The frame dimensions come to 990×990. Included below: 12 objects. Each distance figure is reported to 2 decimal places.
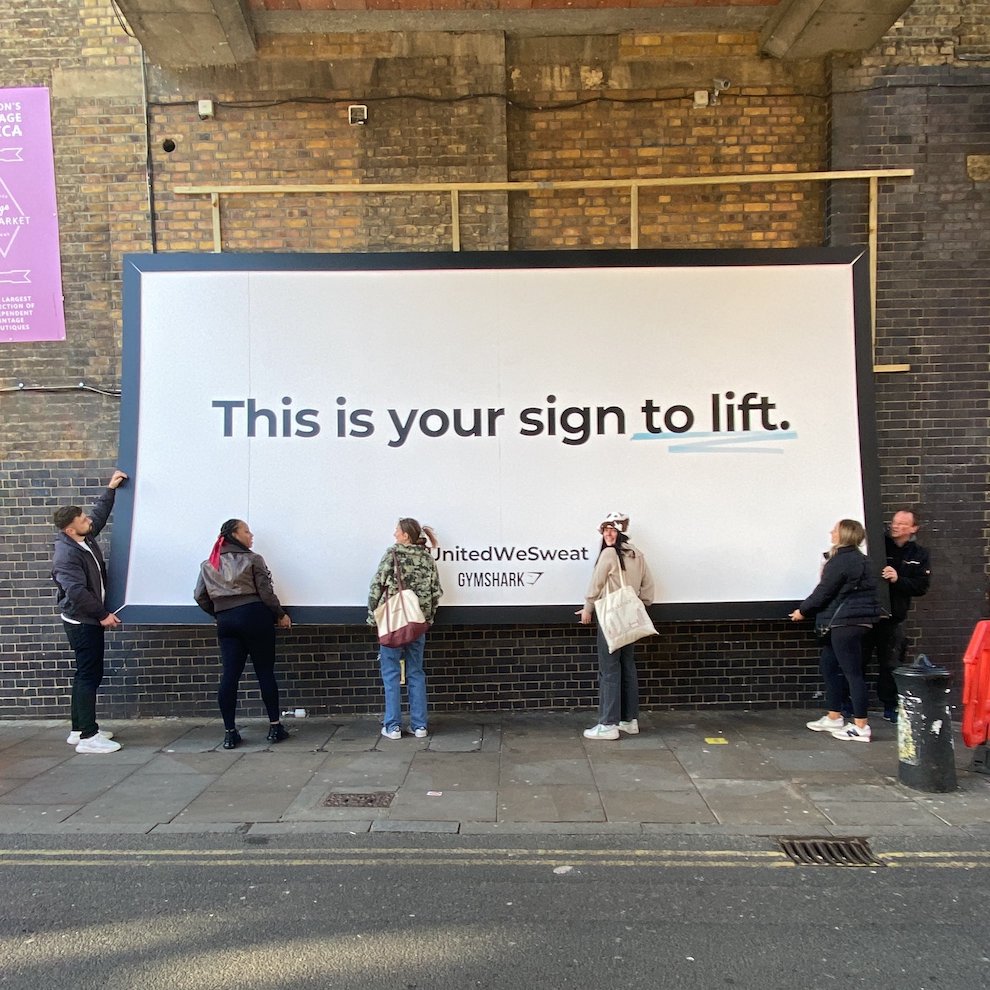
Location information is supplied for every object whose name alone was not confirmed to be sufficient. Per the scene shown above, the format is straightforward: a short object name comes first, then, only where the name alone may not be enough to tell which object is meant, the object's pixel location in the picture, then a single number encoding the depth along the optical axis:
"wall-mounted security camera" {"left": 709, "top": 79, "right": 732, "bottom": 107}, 6.48
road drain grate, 3.87
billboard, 6.01
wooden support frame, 6.41
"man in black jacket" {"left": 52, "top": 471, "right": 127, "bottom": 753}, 5.65
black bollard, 4.67
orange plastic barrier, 4.90
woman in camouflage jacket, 5.69
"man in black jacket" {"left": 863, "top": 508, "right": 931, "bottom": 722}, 6.00
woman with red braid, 5.56
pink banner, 6.51
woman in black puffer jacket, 5.59
